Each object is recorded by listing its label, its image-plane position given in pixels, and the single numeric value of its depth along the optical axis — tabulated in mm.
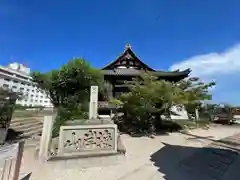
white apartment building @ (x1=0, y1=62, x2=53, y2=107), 63469
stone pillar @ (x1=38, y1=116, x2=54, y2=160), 5551
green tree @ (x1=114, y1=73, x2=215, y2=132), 9047
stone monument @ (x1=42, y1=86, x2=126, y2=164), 5273
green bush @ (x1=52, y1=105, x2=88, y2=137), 8650
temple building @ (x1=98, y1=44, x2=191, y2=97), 17367
